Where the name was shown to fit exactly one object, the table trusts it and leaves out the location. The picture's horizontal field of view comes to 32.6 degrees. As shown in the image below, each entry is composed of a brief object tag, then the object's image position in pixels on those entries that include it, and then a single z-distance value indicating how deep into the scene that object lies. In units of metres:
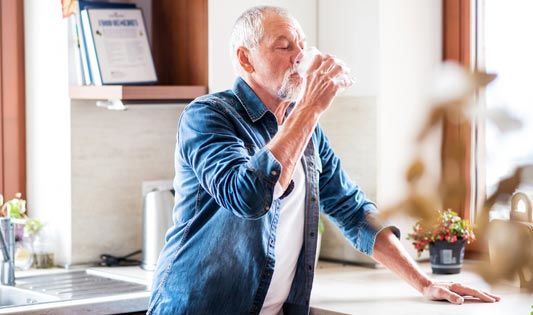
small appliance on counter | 2.88
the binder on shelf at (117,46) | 2.91
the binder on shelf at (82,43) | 2.93
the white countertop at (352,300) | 2.16
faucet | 2.70
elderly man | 1.68
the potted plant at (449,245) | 2.69
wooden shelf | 2.78
